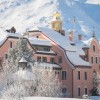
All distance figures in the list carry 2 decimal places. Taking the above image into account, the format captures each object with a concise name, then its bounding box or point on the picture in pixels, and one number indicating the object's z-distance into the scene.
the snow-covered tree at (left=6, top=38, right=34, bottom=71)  85.88
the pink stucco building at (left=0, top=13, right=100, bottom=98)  99.12
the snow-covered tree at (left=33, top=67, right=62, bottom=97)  78.94
